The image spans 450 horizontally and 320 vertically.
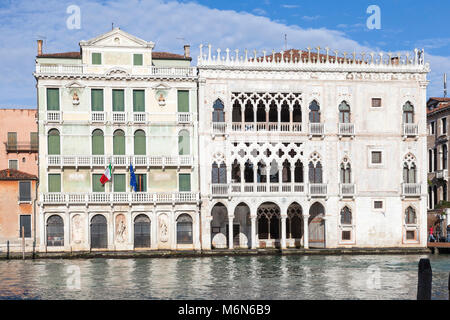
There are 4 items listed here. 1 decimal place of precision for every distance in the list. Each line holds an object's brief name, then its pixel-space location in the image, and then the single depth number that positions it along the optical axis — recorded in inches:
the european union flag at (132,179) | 1647.4
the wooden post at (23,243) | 1536.7
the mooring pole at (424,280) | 645.3
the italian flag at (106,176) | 1643.7
